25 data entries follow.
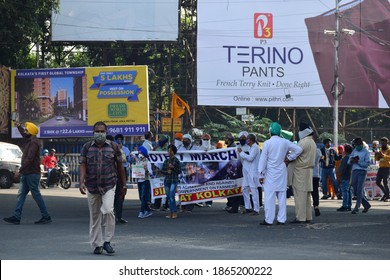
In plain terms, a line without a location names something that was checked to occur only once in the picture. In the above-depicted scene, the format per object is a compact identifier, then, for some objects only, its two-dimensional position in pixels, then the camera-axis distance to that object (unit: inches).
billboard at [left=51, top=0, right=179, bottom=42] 1813.5
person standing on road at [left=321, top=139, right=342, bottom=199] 999.0
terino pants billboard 1840.6
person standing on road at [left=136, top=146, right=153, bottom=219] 749.3
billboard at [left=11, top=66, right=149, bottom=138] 1713.8
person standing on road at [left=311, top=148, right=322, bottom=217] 750.5
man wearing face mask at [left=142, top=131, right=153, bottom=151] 806.5
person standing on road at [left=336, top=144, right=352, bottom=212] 821.8
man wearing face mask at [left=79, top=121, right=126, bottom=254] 475.2
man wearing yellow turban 653.3
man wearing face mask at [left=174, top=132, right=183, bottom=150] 843.4
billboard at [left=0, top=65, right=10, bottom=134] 1725.8
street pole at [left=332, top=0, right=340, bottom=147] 1658.5
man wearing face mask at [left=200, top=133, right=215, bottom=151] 836.0
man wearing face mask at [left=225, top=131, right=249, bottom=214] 784.2
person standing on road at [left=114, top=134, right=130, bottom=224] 645.5
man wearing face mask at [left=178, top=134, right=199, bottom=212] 817.5
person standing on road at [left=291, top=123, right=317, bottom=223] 680.4
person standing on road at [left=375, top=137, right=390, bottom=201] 970.1
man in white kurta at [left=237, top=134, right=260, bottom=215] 766.5
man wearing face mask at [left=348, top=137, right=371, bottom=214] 781.9
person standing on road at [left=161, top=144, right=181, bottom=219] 729.6
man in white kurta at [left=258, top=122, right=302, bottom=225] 665.0
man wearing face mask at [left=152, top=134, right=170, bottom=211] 797.9
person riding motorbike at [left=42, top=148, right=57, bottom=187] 1465.3
